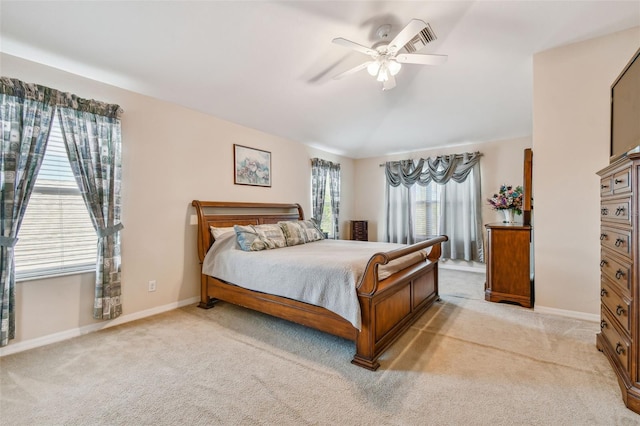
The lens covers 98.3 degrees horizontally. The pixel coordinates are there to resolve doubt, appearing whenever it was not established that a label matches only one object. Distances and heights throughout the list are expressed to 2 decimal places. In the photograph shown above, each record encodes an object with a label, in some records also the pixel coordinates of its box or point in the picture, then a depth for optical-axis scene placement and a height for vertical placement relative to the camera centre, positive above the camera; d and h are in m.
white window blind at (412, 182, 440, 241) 5.51 +0.14
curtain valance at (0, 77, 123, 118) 2.23 +1.03
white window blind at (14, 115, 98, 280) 2.41 -0.11
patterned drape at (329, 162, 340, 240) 5.79 +0.47
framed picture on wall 4.03 +0.75
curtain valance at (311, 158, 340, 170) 5.32 +1.05
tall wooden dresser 1.56 -0.34
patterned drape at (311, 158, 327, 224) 5.34 +0.57
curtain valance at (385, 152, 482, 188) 5.11 +0.95
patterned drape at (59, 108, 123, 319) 2.57 +0.32
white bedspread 2.17 -0.49
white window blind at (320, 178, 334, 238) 5.75 +0.03
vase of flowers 3.70 +0.21
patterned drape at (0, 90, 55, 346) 2.19 +0.36
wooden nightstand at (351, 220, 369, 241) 6.06 -0.30
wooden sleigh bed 2.06 -0.79
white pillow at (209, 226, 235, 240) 3.42 -0.20
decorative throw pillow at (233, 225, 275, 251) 3.13 -0.28
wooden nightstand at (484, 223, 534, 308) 3.24 -0.57
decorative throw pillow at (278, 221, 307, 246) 3.65 -0.23
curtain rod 5.02 +1.16
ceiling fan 2.10 +1.37
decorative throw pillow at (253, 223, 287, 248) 3.33 -0.24
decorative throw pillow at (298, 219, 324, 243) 3.97 -0.22
